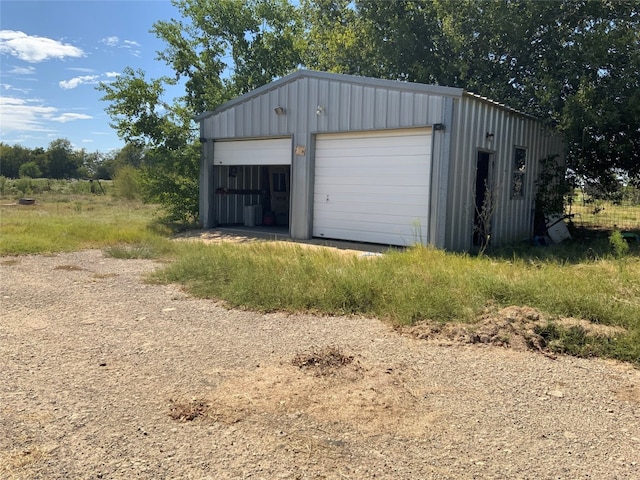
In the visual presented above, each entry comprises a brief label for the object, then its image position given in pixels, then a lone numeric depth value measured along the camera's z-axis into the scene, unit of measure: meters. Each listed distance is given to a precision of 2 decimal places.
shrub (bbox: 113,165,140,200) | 30.09
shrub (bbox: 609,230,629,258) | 8.41
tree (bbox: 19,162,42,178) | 71.19
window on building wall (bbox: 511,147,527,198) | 11.98
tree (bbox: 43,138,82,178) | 77.50
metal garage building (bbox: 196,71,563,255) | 9.93
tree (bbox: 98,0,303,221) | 15.31
